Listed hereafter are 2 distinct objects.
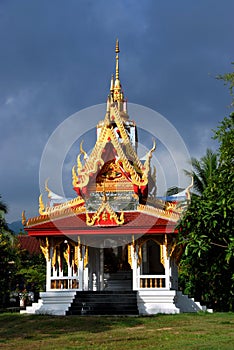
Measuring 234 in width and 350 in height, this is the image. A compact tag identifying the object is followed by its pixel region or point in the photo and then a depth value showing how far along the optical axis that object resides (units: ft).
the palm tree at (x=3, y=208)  73.20
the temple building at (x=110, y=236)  53.93
